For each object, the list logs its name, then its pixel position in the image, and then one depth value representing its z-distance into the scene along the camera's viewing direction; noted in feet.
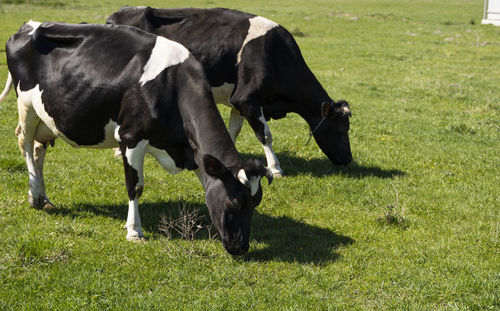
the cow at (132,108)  41.37
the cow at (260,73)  64.34
